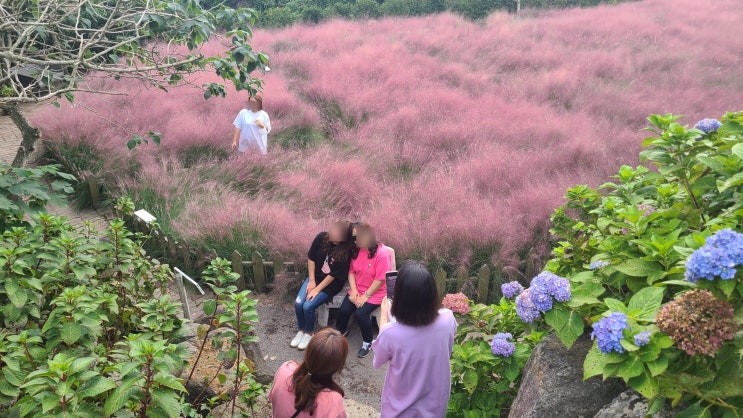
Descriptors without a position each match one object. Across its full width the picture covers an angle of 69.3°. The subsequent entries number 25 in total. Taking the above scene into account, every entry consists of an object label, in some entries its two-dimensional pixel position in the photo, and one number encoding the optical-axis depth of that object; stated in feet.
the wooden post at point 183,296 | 14.05
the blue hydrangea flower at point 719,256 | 5.11
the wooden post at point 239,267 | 17.64
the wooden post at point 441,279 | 16.75
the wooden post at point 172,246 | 19.02
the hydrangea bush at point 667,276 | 5.38
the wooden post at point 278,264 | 17.95
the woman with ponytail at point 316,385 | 8.04
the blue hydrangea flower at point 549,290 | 7.16
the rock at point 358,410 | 12.76
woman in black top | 15.53
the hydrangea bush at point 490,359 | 9.25
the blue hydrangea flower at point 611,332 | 5.82
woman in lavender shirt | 8.81
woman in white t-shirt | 24.35
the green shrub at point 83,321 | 6.88
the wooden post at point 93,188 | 23.24
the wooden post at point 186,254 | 19.02
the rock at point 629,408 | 6.61
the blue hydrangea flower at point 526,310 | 7.64
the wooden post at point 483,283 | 16.71
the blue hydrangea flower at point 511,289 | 9.90
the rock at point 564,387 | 7.68
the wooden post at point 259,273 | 17.94
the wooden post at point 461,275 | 17.02
